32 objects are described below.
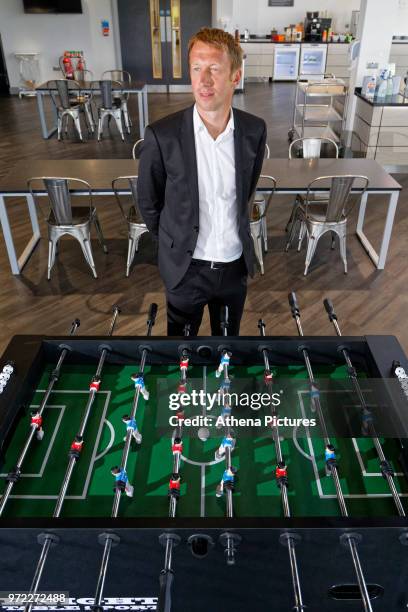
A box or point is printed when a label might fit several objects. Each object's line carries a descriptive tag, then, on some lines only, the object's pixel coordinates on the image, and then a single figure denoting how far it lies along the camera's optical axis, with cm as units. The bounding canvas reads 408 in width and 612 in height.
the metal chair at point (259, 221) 400
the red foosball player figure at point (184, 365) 183
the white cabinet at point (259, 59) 1188
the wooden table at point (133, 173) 400
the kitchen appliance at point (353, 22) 1164
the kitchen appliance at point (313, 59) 1179
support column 616
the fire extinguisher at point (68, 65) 1094
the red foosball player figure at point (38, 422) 165
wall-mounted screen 1051
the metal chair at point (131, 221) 394
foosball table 130
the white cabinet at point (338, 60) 1177
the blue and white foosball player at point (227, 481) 146
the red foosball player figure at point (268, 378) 174
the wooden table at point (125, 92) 779
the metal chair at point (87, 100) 830
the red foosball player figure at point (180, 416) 157
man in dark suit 179
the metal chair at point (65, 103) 749
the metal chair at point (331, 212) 380
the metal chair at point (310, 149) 485
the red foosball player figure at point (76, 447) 156
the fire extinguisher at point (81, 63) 1092
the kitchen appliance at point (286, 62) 1187
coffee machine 1170
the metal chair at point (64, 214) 375
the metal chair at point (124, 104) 810
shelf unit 667
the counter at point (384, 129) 600
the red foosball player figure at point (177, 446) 156
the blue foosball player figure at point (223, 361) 183
